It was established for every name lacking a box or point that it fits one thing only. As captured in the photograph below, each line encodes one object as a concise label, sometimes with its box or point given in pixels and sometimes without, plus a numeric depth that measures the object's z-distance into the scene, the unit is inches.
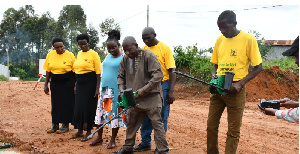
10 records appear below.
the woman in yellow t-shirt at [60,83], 217.5
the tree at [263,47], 712.8
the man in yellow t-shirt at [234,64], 129.3
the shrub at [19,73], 1272.1
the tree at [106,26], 808.9
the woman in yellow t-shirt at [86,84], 191.3
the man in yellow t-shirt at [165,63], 162.1
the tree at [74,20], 1253.1
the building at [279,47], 843.0
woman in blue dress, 170.4
